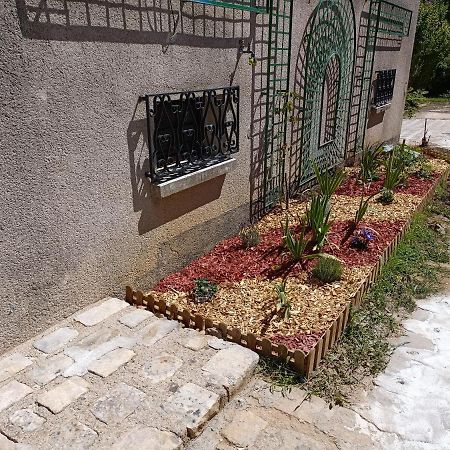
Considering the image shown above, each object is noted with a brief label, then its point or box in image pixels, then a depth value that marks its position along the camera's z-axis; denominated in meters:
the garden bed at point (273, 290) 3.07
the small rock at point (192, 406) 2.30
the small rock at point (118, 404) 2.27
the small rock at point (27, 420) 2.19
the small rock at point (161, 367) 2.59
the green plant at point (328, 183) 4.73
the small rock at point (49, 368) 2.51
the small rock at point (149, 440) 2.12
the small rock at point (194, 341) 2.90
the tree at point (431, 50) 18.84
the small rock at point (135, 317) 3.08
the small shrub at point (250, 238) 4.48
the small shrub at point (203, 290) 3.60
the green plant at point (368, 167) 6.48
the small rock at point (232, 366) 2.61
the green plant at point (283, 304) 3.33
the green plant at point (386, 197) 5.72
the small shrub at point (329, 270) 3.78
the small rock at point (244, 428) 2.34
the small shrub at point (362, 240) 4.42
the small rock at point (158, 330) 2.92
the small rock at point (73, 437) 2.10
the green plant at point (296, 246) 4.02
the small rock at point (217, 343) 2.91
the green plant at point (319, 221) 4.28
